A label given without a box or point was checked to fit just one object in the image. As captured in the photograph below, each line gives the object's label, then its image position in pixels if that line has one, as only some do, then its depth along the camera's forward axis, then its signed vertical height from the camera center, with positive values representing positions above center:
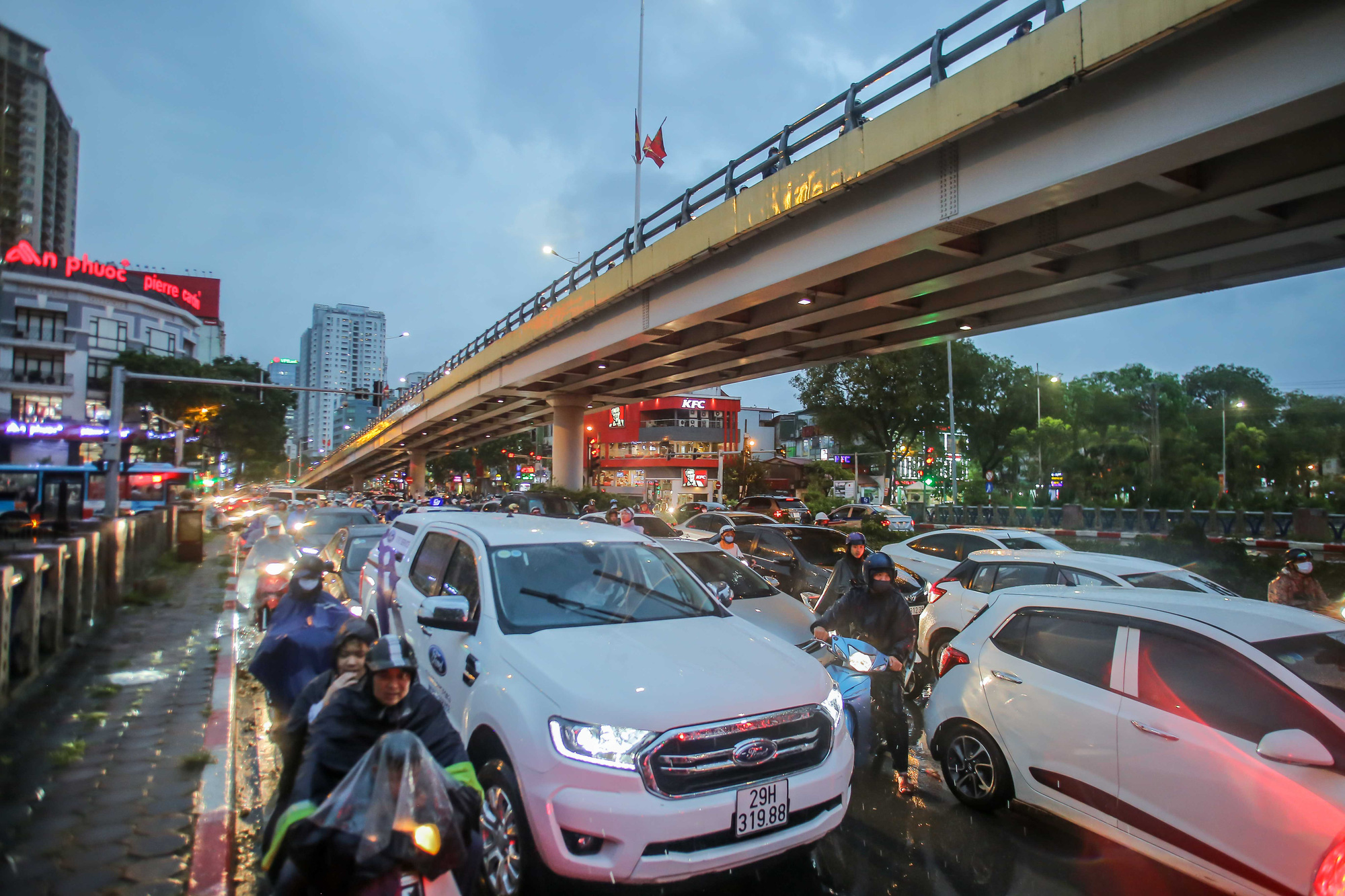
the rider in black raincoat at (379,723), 2.65 -0.89
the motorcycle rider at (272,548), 8.70 -0.85
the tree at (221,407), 49.81 +4.66
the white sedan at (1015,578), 7.63 -1.07
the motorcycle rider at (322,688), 3.13 -0.90
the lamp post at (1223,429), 57.46 +3.81
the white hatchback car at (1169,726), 3.34 -1.30
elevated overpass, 8.19 +3.96
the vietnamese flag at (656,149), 22.17 +9.46
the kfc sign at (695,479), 72.12 -0.39
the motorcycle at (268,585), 8.07 -1.19
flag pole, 25.61 +13.13
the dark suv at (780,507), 33.21 -1.64
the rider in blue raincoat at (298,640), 4.55 -0.98
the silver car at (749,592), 7.24 -1.21
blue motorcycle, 5.12 -1.38
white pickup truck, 3.19 -1.15
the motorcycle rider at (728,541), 11.06 -0.99
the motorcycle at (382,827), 2.25 -1.04
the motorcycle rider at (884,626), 5.68 -1.19
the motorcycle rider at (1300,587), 7.87 -1.16
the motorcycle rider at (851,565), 7.01 -0.86
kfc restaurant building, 74.56 +3.38
